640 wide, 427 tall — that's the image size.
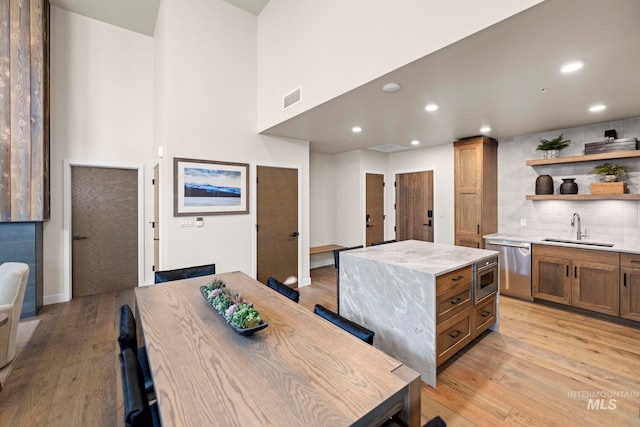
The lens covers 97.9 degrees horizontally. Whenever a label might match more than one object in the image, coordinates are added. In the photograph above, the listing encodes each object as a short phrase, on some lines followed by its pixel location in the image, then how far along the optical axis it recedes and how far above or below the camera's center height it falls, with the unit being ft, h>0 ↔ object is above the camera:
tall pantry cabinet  14.84 +1.27
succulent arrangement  4.62 -1.72
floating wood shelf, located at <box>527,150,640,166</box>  11.10 +2.36
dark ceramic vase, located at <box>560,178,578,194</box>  12.76 +1.19
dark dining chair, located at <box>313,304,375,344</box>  4.75 -2.05
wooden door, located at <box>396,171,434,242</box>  18.65 +0.46
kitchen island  7.03 -2.50
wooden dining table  2.88 -2.04
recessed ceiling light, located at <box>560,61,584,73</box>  7.11 +3.81
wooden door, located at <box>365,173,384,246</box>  19.89 +0.35
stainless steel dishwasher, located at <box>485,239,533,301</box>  12.82 -2.57
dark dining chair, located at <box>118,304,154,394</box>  4.34 -1.97
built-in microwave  8.47 -2.12
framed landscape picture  11.76 +1.18
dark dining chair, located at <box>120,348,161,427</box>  2.94 -2.07
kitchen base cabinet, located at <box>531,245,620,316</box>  10.64 -2.69
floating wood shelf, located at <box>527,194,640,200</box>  11.09 +0.68
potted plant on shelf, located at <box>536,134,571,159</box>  13.17 +3.17
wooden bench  18.48 -2.46
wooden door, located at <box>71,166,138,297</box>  13.66 -0.79
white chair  7.70 -2.49
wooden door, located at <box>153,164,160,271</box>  13.29 -0.34
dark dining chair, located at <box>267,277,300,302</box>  6.77 -1.96
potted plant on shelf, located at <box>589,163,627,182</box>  11.60 +1.70
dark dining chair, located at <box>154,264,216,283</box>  8.30 -1.86
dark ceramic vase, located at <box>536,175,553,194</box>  13.47 +1.36
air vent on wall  11.00 +4.72
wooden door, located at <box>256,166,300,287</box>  14.23 -0.59
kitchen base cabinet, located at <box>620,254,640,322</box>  10.08 -2.74
